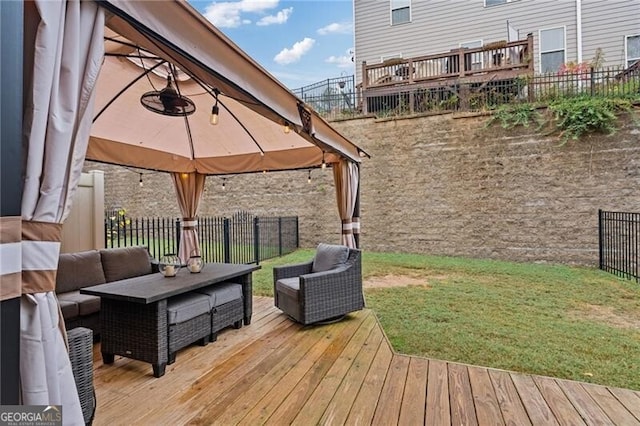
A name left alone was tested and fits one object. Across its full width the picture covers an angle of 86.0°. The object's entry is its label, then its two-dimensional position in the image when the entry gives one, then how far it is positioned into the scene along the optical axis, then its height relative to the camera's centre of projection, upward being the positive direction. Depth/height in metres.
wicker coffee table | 2.83 -0.90
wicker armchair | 3.88 -0.96
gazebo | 1.05 +0.37
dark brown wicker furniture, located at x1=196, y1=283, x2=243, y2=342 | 3.55 -1.02
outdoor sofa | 3.38 -0.72
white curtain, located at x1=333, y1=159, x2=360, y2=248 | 5.11 +0.23
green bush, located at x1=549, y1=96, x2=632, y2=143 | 7.09 +1.95
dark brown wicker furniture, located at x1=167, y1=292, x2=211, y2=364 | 3.03 -1.02
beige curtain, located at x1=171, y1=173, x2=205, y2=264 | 6.31 +0.16
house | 9.52 +5.51
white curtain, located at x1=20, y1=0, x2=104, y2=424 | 1.12 +0.14
